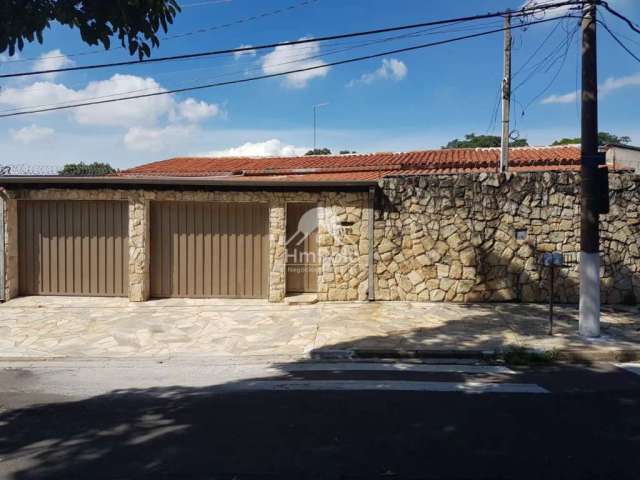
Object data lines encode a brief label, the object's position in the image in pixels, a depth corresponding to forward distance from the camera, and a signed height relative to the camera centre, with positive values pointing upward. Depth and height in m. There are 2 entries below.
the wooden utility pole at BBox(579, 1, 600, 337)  7.68 +0.82
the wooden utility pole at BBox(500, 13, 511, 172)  12.43 +3.51
